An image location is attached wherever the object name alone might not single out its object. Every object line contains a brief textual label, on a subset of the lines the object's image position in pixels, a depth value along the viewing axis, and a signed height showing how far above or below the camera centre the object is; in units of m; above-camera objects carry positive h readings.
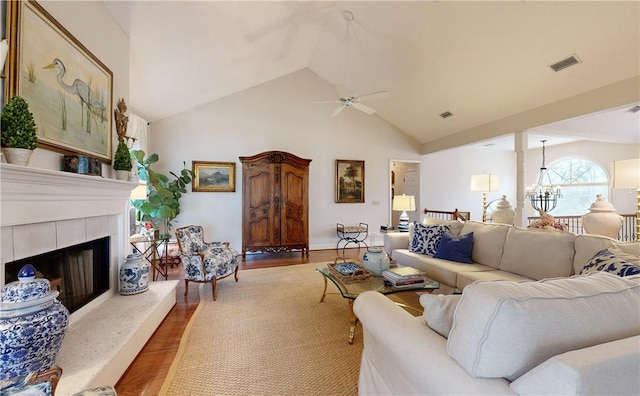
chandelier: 5.82 +0.11
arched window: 6.72 +0.46
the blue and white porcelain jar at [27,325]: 1.22 -0.57
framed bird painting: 1.55 +0.84
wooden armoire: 4.85 -0.02
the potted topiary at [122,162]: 2.54 +0.39
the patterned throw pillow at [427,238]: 3.41 -0.49
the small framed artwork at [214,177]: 5.26 +0.50
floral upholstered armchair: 3.15 -0.68
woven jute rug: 1.71 -1.15
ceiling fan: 3.42 +1.33
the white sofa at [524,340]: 0.69 -0.42
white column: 4.47 +0.42
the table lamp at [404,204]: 4.62 -0.05
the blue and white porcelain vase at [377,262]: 2.62 -0.60
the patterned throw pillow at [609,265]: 1.54 -0.41
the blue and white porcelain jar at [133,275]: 2.49 -0.68
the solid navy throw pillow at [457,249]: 3.07 -0.56
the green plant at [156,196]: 3.90 +0.10
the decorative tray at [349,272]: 2.45 -0.68
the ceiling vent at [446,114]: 5.26 +1.72
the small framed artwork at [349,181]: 6.07 +0.46
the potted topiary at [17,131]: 1.36 +0.37
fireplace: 1.43 -0.14
